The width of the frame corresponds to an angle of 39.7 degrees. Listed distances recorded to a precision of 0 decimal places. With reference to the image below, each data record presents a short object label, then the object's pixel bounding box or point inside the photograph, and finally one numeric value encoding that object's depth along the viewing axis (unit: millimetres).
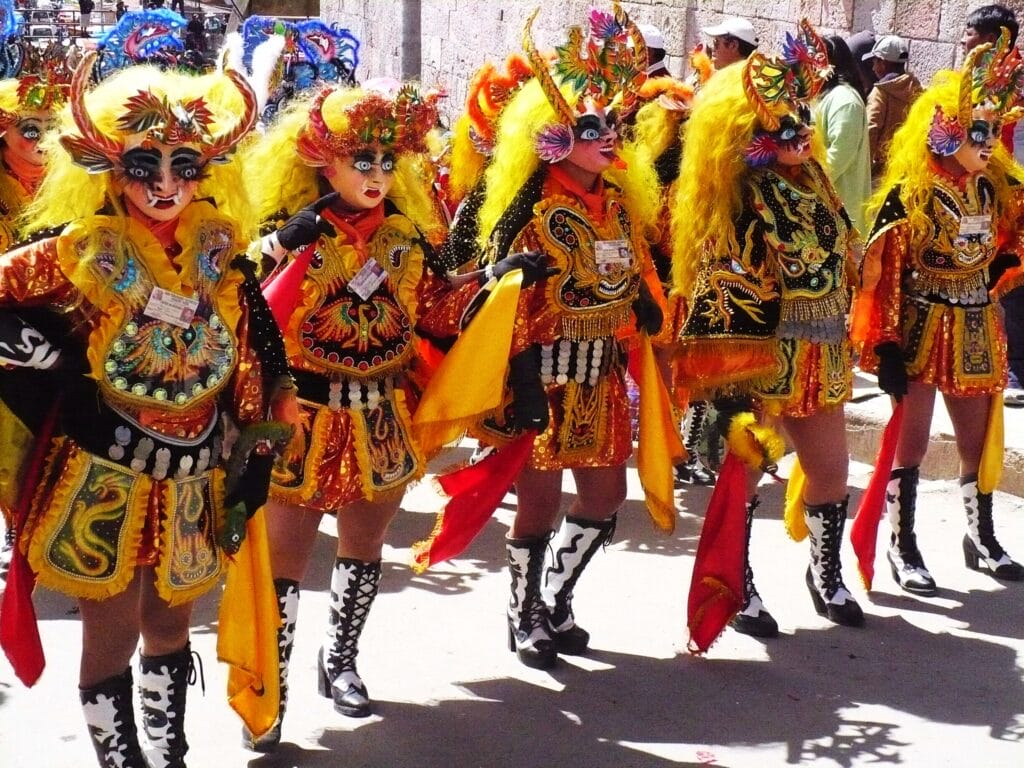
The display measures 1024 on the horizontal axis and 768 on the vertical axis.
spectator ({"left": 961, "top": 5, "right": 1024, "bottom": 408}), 7242
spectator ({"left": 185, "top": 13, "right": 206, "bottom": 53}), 14608
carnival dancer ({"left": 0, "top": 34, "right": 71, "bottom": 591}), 5051
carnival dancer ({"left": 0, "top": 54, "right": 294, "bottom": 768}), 3406
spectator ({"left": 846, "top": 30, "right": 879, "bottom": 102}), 8750
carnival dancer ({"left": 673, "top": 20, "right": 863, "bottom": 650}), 4891
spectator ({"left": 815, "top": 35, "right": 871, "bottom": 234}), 7988
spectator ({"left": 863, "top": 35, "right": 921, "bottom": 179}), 8312
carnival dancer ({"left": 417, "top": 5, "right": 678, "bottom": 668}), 4645
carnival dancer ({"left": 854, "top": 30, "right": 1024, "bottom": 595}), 5391
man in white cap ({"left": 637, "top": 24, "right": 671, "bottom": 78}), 7824
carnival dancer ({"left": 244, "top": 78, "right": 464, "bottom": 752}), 4141
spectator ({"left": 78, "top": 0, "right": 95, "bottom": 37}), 22781
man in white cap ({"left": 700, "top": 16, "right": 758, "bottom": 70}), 7531
